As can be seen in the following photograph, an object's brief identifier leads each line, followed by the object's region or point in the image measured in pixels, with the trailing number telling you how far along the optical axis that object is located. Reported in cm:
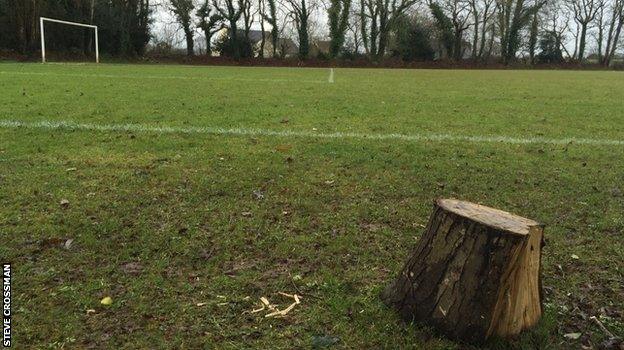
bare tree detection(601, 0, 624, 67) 5459
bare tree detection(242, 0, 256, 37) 4749
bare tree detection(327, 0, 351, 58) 4791
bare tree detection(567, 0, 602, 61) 5578
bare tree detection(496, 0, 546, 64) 5031
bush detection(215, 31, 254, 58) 4556
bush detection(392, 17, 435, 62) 4684
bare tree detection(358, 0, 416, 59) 4850
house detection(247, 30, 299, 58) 4850
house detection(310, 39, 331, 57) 4883
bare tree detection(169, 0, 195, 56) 4552
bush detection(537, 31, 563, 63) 5062
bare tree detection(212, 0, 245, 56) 4665
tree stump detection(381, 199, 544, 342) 235
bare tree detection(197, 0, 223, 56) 4666
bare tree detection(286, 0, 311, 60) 4728
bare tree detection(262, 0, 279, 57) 4847
